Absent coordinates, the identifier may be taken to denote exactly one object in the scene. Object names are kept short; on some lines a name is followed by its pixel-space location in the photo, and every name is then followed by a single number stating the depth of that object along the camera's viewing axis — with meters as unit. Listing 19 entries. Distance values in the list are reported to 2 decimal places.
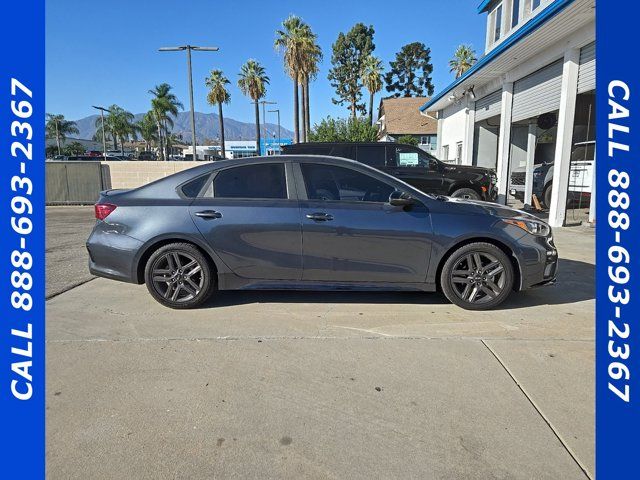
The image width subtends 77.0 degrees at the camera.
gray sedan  4.07
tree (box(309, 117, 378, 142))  30.19
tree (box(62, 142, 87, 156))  68.45
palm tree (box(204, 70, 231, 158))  44.75
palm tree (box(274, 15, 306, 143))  31.77
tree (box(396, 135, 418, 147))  32.16
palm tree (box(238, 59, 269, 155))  41.44
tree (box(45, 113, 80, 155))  68.69
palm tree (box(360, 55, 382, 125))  44.59
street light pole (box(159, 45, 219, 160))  18.15
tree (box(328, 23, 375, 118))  53.72
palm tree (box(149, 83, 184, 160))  56.56
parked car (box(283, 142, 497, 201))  10.40
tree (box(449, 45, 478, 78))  43.00
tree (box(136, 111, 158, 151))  61.69
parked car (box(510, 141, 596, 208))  11.65
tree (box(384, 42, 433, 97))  60.62
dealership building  9.39
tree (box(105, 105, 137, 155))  68.38
